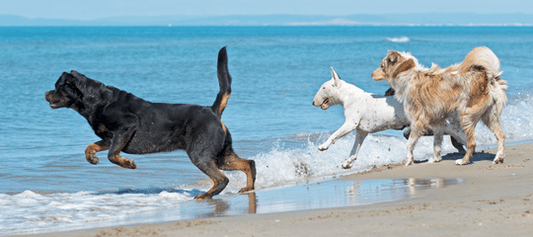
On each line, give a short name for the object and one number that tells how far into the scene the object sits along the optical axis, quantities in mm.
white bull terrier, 15805
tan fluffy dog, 13859
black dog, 12375
